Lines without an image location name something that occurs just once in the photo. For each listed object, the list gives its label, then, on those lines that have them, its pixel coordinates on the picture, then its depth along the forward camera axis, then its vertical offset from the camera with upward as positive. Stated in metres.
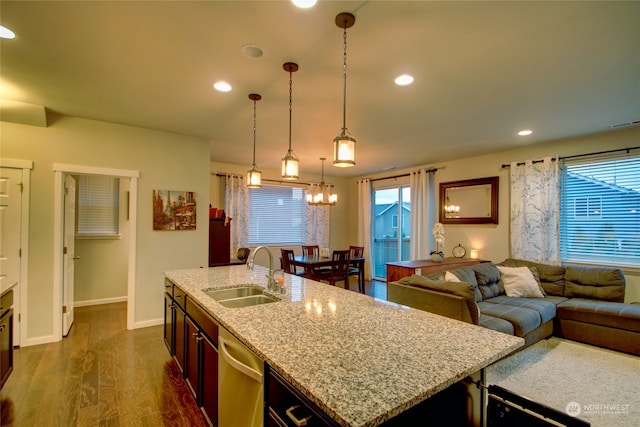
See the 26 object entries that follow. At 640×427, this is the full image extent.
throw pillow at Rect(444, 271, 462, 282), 3.46 -0.69
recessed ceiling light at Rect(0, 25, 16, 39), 1.94 +1.19
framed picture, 4.11 +0.08
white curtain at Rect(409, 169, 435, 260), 6.15 +0.07
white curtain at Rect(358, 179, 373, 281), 7.41 -0.12
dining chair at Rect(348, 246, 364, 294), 5.75 -0.82
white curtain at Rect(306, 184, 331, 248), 7.38 -0.21
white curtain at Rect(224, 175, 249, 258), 6.21 +0.15
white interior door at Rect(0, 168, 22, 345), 3.28 -0.15
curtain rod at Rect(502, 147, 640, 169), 3.94 +0.91
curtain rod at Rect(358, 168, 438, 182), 6.15 +0.95
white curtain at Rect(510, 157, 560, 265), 4.48 +0.11
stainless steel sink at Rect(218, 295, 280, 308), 2.32 -0.66
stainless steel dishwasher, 1.30 -0.80
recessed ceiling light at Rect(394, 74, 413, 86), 2.54 +1.19
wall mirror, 5.21 +0.30
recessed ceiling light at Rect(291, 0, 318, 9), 1.67 +1.20
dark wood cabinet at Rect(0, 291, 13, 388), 2.18 -0.91
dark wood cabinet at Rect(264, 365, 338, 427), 0.97 -0.67
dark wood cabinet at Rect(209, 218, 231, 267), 4.77 -0.40
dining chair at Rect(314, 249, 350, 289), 5.22 -0.95
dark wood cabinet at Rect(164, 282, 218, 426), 1.80 -0.94
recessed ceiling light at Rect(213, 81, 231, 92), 2.71 +1.19
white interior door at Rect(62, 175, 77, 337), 3.69 -0.50
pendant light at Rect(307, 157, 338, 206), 5.71 +0.36
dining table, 5.08 -0.82
